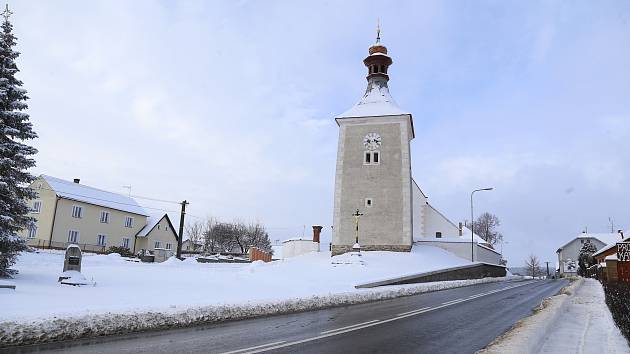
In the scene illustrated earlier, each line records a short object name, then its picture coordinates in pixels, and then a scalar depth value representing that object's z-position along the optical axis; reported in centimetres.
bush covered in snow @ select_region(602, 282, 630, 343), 789
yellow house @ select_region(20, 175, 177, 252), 4425
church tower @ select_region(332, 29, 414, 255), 3753
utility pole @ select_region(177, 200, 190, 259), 4253
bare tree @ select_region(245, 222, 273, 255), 10001
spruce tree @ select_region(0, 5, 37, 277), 1315
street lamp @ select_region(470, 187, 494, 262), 3999
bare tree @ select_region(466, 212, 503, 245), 9741
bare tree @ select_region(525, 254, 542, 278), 12579
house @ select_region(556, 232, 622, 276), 9088
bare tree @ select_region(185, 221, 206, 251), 10712
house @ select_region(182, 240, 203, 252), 10219
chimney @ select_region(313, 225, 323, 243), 4488
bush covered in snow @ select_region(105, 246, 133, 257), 4335
